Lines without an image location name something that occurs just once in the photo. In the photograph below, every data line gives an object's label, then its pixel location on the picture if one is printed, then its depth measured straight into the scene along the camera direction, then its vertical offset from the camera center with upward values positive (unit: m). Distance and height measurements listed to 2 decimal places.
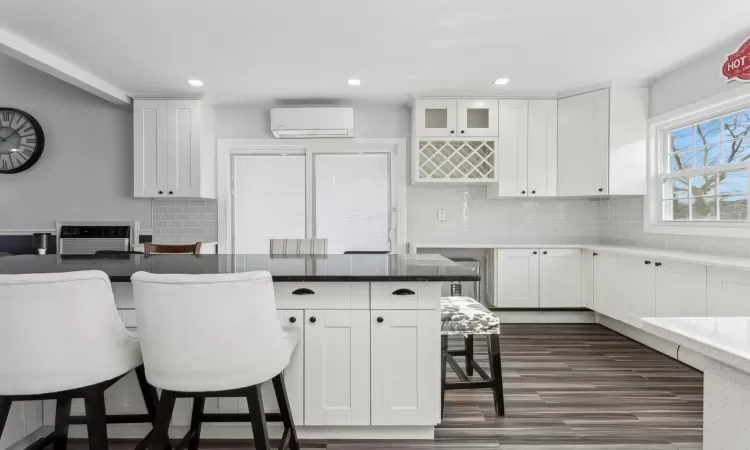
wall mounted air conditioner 4.36 +1.09
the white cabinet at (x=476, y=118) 4.35 +1.11
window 3.11 +0.44
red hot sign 2.91 +1.14
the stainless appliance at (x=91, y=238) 4.54 -0.17
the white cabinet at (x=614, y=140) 4.02 +0.81
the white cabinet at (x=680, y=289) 2.81 -0.47
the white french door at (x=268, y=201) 4.83 +0.26
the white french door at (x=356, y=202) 4.81 +0.25
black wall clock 4.50 +0.90
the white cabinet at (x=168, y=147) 4.35 +0.79
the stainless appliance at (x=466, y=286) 4.36 -0.67
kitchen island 1.94 -0.61
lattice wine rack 4.43 +0.67
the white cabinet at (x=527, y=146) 4.39 +0.82
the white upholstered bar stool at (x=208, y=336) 1.37 -0.38
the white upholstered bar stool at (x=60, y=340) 1.37 -0.40
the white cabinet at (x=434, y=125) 4.33 +1.09
